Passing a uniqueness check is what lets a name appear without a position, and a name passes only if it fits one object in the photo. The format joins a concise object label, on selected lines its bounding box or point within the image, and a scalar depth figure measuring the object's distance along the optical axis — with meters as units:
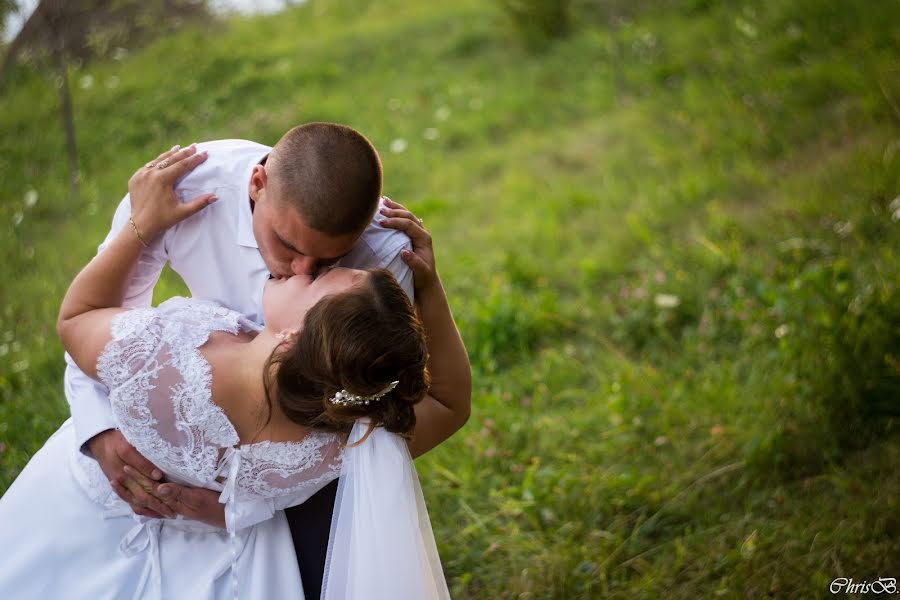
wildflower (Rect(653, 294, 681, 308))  4.45
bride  2.09
